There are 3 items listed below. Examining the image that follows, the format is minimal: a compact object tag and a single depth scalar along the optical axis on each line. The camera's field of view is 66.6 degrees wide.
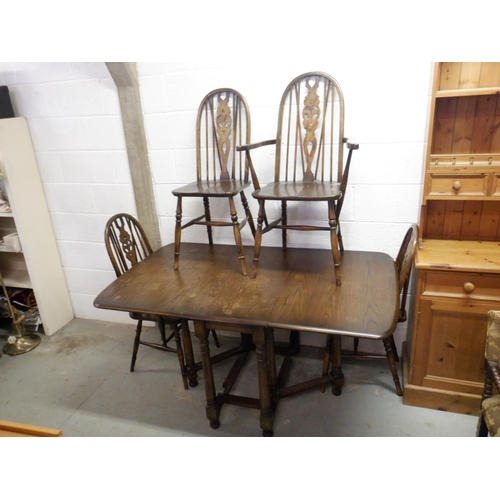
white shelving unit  2.48
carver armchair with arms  1.85
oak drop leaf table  1.48
